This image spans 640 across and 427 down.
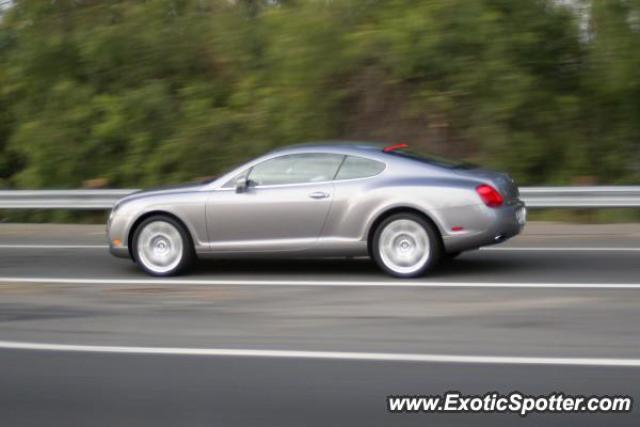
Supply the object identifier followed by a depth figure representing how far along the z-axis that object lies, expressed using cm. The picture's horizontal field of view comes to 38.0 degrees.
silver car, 918
